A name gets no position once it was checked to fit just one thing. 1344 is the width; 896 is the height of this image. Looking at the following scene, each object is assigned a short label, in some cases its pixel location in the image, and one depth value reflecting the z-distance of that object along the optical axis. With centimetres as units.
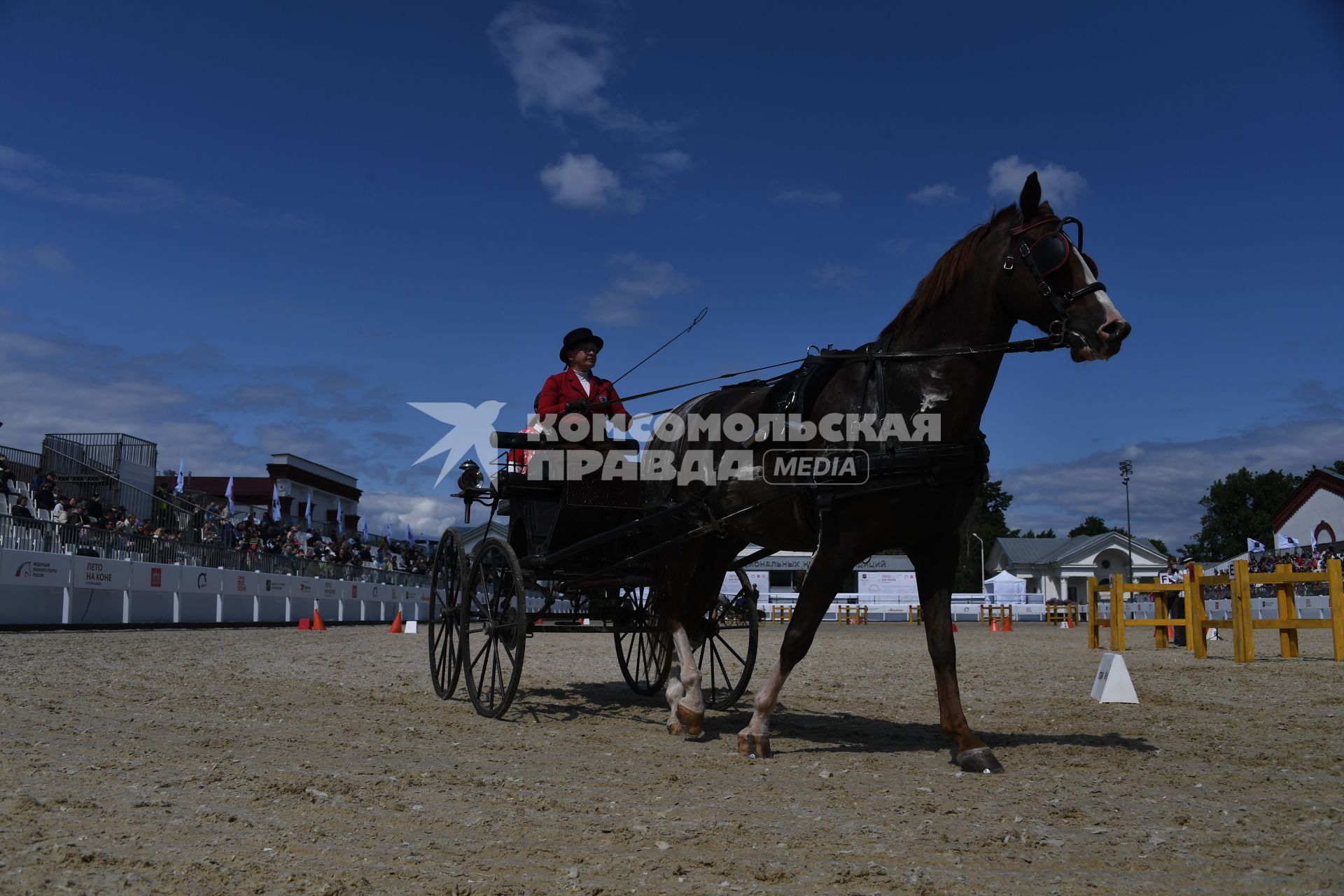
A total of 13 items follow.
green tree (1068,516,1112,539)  11462
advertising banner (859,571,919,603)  5038
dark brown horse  502
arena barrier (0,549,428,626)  1695
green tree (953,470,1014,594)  8194
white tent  4656
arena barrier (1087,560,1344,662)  1315
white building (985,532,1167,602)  7388
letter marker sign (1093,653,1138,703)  800
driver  754
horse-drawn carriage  719
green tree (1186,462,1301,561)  9919
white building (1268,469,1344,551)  5869
